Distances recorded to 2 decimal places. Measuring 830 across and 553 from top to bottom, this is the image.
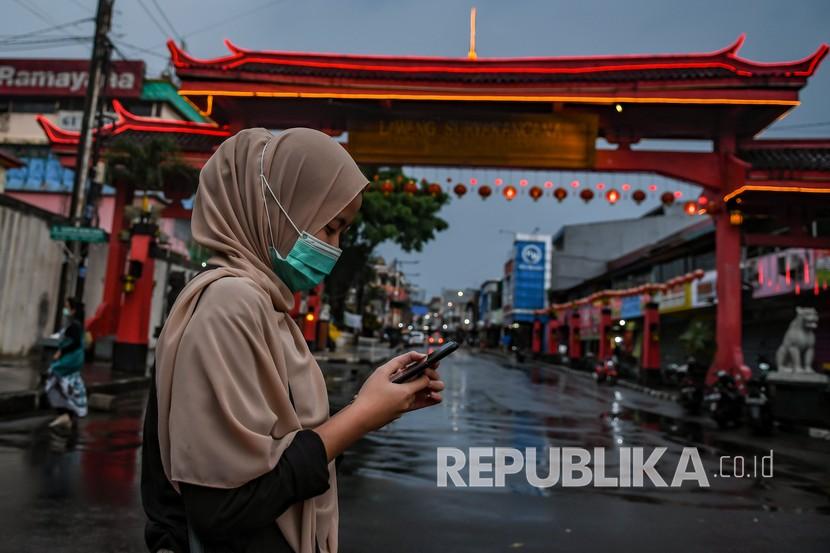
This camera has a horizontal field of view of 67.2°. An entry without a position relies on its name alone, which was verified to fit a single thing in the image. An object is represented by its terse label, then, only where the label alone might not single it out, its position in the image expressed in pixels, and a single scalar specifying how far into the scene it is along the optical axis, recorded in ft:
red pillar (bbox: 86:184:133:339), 58.18
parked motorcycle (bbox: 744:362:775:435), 35.27
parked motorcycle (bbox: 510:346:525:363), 126.52
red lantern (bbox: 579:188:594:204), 51.15
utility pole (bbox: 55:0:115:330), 42.01
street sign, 37.50
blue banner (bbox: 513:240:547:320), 165.58
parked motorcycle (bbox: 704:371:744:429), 36.94
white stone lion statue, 38.19
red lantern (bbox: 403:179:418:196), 51.55
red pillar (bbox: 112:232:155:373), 50.75
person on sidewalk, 24.77
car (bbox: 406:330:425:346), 152.49
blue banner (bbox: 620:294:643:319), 91.68
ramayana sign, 107.14
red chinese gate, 47.83
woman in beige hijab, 3.53
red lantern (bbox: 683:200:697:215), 50.72
